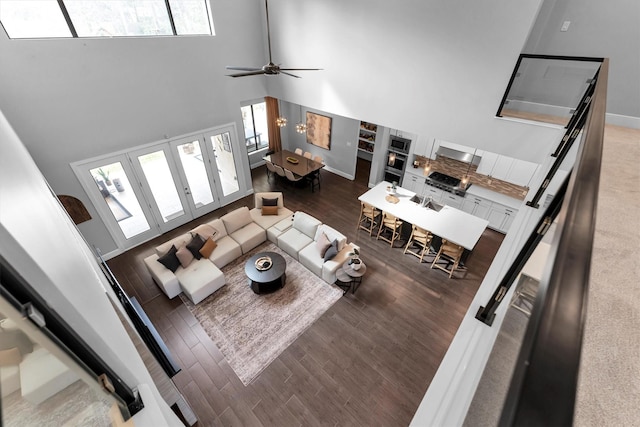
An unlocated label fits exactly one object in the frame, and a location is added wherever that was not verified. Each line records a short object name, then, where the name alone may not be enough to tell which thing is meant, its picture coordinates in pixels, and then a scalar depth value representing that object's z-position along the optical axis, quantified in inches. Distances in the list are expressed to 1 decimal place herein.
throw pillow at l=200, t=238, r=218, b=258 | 216.4
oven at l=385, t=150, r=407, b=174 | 312.3
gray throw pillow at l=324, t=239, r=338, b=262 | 217.5
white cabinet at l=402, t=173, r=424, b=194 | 308.8
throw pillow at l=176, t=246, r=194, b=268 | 205.5
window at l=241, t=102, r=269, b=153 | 353.1
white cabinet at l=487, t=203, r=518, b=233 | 261.9
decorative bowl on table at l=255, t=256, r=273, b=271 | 204.5
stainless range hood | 275.7
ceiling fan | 153.9
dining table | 325.0
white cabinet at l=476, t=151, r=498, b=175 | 260.8
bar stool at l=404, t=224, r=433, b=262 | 230.5
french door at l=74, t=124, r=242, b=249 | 216.7
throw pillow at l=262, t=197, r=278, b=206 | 263.0
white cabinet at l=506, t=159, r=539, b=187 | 243.4
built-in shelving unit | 359.6
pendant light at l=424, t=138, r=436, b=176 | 277.0
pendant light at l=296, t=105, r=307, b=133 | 335.5
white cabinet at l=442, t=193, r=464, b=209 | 286.5
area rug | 172.7
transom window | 159.5
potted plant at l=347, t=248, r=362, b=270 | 200.5
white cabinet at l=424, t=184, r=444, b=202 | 297.7
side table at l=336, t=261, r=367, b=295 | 200.2
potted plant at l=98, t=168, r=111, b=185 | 213.4
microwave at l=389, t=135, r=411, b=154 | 301.6
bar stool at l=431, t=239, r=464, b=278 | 218.1
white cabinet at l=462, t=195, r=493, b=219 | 271.4
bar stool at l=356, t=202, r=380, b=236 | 262.2
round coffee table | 197.9
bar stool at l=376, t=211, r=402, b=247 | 246.7
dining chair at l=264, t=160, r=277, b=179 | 338.4
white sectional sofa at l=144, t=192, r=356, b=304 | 200.7
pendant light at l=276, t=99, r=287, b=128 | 330.6
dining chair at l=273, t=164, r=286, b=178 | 328.2
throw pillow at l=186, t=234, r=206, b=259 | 213.0
